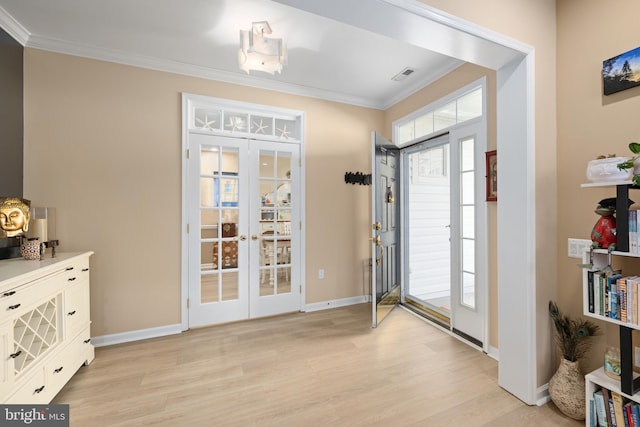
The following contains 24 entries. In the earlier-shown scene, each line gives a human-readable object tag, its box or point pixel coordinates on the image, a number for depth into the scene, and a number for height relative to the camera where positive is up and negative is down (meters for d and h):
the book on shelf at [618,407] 1.40 -1.02
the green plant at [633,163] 1.26 +0.25
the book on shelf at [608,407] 1.44 -1.05
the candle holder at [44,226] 2.18 -0.07
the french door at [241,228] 2.95 -0.14
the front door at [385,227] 2.96 -0.14
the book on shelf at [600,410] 1.46 -1.08
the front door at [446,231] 2.54 -0.18
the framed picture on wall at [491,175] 2.31 +0.36
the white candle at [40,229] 2.18 -0.10
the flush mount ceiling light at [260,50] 1.93 +1.22
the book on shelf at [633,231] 1.34 -0.08
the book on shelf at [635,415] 1.36 -1.02
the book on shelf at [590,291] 1.49 -0.42
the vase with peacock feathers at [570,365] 1.61 -0.94
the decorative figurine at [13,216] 1.93 +0.01
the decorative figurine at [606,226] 1.43 -0.06
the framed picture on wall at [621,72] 1.47 +0.82
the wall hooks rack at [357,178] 3.64 +0.53
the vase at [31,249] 1.93 -0.24
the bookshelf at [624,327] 1.34 -0.58
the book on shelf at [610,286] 1.42 -0.38
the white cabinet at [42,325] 1.40 -0.70
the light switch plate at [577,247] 1.66 -0.20
